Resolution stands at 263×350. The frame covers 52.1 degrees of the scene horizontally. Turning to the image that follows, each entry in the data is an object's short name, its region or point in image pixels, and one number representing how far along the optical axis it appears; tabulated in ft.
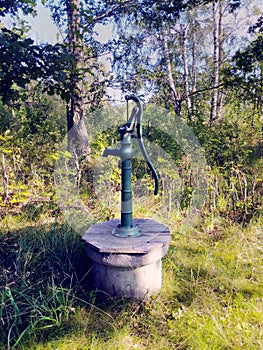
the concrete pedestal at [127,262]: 4.79
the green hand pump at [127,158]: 5.07
